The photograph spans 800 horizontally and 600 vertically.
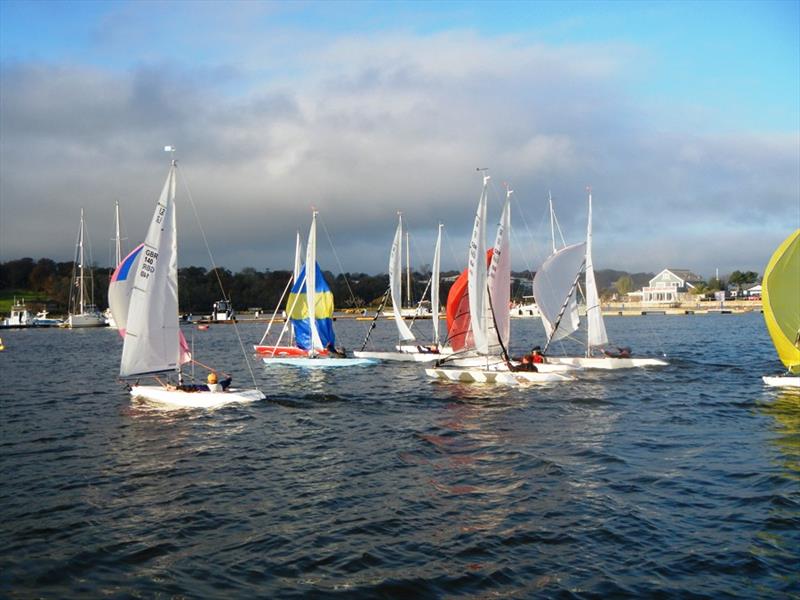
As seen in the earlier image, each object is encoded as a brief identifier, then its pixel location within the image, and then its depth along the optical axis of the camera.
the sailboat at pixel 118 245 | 92.19
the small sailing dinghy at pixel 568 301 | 38.19
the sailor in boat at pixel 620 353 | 39.19
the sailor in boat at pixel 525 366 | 31.48
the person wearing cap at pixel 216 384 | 25.38
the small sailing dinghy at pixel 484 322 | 31.72
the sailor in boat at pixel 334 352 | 41.97
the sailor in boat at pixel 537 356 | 35.09
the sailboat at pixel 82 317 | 106.06
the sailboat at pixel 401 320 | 45.81
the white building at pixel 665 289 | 168.62
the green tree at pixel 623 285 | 192.38
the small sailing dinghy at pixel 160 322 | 25.19
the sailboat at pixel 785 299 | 27.94
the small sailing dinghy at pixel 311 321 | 40.41
